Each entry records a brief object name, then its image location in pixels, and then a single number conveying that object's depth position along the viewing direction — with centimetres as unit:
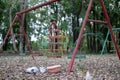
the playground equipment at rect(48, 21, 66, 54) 736
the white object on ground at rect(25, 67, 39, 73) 272
